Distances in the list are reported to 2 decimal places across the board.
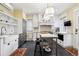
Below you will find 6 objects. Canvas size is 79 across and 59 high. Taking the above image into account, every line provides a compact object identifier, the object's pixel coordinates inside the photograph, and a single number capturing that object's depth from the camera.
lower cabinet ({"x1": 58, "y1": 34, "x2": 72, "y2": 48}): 2.81
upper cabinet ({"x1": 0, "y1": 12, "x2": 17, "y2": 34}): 2.13
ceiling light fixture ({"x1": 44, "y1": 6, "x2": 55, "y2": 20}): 2.17
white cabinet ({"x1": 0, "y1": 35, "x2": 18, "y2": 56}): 1.60
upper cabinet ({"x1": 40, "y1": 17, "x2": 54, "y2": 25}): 3.57
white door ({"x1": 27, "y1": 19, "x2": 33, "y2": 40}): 3.51
